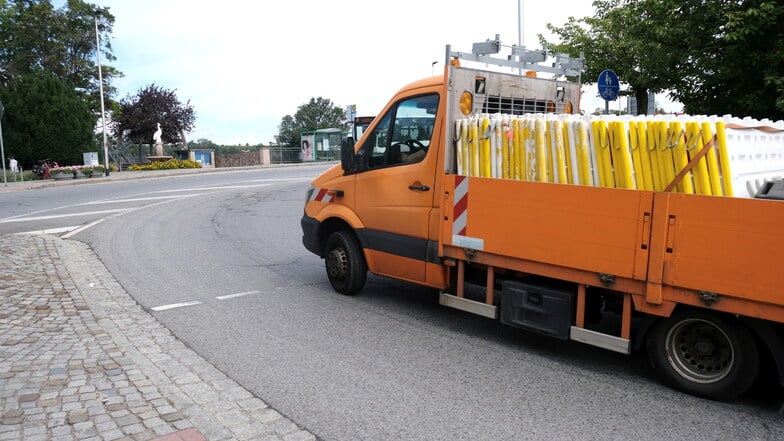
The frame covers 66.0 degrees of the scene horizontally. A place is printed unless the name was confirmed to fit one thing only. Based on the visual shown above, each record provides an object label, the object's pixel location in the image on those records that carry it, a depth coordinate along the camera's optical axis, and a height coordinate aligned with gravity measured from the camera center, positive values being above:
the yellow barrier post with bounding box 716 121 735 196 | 4.07 -0.03
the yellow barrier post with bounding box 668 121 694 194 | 4.17 +0.00
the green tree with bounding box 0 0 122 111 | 42.72 +7.90
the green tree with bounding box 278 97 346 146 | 82.62 +4.60
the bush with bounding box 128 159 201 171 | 37.91 -0.95
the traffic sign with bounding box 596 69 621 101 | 14.30 +1.61
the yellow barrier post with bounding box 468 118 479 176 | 5.54 +0.05
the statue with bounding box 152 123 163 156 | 44.56 +0.46
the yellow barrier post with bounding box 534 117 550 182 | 5.02 +0.03
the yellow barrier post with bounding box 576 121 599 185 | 4.73 -0.02
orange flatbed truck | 3.95 -0.73
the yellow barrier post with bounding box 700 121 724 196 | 4.11 -0.10
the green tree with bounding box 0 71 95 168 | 35.44 +1.66
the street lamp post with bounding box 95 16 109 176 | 32.74 -0.28
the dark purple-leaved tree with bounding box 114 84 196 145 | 47.16 +2.72
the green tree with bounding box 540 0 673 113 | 22.06 +4.17
